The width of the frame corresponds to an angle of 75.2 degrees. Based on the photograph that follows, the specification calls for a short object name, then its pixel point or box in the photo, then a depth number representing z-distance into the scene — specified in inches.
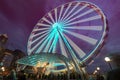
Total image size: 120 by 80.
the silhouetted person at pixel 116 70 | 55.6
